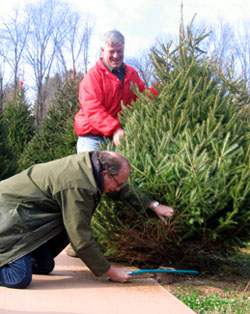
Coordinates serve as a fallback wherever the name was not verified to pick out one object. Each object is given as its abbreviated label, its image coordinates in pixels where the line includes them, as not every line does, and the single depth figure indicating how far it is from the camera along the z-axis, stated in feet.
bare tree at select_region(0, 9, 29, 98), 111.04
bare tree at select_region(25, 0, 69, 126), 111.04
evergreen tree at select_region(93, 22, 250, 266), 9.37
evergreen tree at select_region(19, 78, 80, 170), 26.57
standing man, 12.45
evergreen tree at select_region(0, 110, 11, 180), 20.85
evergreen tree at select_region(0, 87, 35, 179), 37.03
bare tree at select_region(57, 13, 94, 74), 112.68
